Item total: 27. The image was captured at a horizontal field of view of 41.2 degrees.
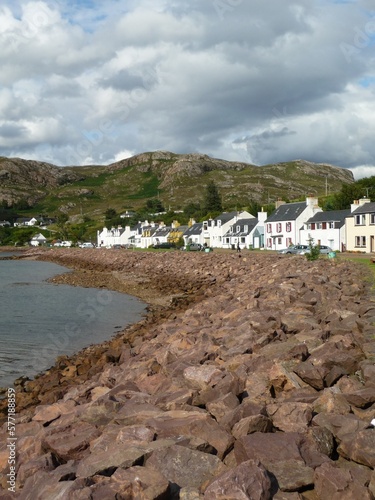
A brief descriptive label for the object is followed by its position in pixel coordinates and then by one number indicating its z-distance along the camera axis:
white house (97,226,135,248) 152.00
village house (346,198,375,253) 61.41
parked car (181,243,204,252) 90.03
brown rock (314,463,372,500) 5.36
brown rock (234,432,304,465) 6.18
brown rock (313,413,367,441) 6.62
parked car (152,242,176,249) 106.62
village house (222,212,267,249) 90.25
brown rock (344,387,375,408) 7.53
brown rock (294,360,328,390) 8.80
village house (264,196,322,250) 79.06
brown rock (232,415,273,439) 6.93
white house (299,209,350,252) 69.06
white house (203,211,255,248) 102.44
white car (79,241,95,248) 152.75
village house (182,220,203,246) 109.56
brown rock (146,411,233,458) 6.83
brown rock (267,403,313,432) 7.11
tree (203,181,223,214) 152.00
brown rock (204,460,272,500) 5.37
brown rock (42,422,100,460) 7.73
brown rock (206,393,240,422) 7.93
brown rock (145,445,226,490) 6.15
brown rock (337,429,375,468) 5.98
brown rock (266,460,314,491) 5.68
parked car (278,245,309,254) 62.73
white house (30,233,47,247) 184.43
